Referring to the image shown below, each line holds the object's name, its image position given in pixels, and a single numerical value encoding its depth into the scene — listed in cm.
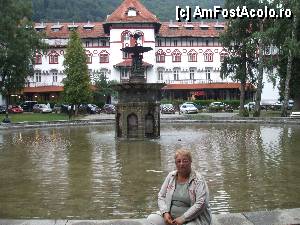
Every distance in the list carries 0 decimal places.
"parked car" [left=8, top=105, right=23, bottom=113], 6820
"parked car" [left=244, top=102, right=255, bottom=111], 6624
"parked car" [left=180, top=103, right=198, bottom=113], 6130
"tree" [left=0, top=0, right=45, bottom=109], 4738
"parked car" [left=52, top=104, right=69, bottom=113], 6485
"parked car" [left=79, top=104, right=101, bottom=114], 6538
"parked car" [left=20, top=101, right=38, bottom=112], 7456
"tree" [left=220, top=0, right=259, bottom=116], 4884
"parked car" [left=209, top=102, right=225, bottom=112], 6481
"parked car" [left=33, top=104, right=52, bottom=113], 6776
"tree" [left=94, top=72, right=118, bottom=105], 7494
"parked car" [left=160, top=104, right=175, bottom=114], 6359
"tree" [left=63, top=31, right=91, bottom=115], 5828
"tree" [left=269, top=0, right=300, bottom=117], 3953
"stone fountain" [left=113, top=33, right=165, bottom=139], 2514
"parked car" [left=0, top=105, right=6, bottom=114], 6831
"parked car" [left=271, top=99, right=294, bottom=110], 6878
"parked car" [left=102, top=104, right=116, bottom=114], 6716
